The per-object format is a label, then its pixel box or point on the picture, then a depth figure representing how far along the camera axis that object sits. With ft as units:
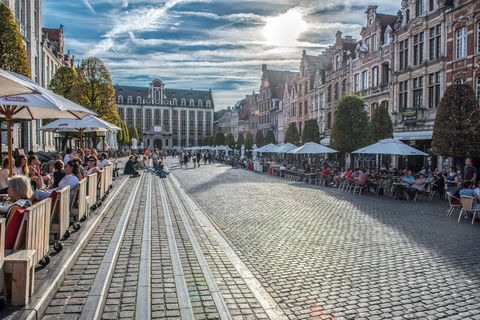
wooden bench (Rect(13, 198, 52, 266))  13.48
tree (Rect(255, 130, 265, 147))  176.04
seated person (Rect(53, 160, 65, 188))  25.09
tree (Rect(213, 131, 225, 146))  252.62
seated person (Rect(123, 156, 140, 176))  73.92
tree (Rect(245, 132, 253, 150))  187.32
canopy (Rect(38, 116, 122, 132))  45.44
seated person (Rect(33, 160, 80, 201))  23.40
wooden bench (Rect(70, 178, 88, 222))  23.22
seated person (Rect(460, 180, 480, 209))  33.35
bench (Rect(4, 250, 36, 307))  12.02
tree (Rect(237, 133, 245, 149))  200.39
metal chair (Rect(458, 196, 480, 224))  32.95
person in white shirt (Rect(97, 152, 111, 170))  48.10
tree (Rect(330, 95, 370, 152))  81.00
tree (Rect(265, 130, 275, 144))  164.37
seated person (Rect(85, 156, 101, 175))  37.17
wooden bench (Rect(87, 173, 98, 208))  27.93
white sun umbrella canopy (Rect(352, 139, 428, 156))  55.71
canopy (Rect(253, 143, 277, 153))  109.94
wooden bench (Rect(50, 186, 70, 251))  18.81
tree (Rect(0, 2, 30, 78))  44.14
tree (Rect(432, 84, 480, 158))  52.05
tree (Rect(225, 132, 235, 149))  220.23
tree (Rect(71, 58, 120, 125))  79.05
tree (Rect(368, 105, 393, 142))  77.92
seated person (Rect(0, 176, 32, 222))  15.83
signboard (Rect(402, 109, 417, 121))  83.05
